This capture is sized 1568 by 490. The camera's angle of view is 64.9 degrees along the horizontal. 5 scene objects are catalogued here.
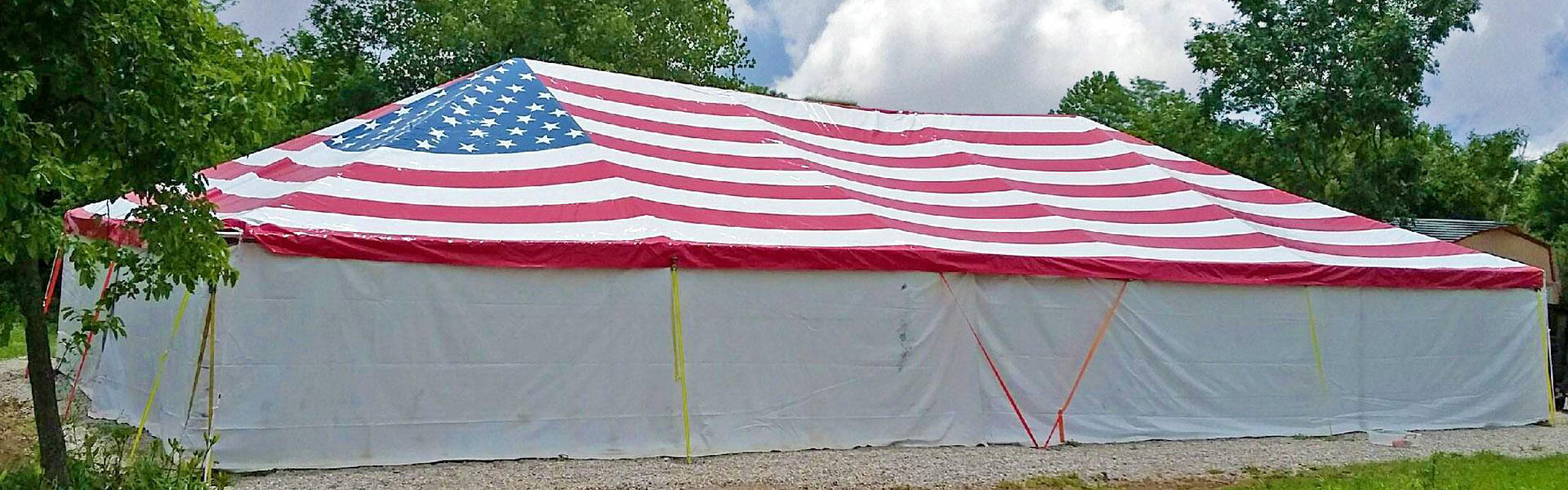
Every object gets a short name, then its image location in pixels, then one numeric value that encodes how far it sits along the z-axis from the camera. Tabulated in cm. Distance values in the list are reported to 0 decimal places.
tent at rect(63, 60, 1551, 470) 707
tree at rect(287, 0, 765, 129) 2186
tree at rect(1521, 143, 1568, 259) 3002
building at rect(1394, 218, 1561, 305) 2889
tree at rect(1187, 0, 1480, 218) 1925
